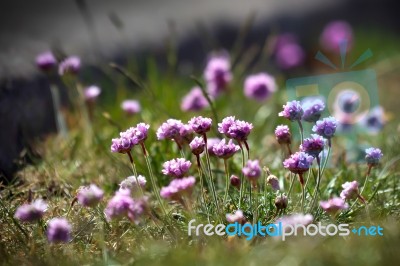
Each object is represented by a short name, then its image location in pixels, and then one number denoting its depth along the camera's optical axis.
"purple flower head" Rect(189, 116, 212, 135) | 4.16
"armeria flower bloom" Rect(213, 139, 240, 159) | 4.14
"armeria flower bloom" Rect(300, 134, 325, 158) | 4.11
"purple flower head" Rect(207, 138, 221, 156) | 4.61
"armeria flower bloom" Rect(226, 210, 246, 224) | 4.09
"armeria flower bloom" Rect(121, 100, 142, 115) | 6.28
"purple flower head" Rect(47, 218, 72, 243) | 3.81
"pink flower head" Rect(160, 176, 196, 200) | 3.85
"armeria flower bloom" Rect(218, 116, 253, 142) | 4.13
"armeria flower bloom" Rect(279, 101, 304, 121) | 4.21
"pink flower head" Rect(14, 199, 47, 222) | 3.96
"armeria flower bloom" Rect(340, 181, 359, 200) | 4.27
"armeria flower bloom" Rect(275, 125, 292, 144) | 4.35
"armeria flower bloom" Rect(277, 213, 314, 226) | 3.89
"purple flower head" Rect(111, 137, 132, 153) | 4.16
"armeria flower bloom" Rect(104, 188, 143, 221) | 3.89
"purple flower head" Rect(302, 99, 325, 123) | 4.28
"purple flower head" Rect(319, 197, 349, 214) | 4.13
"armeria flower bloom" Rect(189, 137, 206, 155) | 4.14
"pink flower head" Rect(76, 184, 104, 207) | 3.91
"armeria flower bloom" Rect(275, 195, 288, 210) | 4.25
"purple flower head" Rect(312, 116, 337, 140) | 4.12
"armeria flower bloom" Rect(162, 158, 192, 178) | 4.14
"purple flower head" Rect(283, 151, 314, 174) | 4.06
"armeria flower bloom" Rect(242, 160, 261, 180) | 4.03
